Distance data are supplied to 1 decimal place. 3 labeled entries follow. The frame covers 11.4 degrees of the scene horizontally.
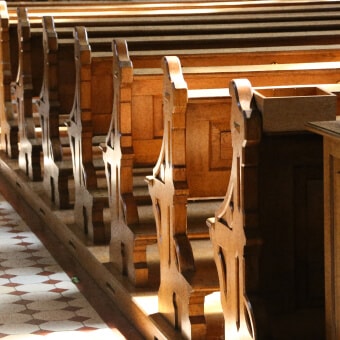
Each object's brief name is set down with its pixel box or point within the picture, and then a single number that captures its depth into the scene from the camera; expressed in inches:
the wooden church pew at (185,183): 294.4
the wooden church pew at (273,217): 246.9
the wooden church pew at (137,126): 345.9
